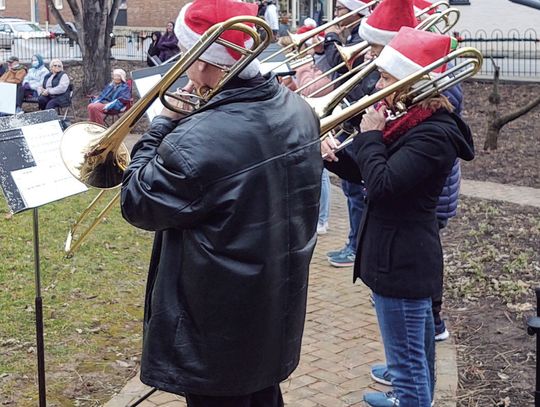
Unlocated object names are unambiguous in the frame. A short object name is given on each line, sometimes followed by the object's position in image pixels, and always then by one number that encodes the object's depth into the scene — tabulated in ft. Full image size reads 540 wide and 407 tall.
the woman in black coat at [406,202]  11.07
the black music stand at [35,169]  12.12
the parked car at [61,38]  88.43
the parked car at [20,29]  105.40
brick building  134.62
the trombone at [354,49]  15.99
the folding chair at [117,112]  43.98
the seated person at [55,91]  48.83
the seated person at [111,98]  43.73
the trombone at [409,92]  11.32
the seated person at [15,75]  51.86
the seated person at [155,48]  57.80
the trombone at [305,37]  19.08
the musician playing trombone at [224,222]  8.55
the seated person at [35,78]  52.03
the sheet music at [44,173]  12.18
